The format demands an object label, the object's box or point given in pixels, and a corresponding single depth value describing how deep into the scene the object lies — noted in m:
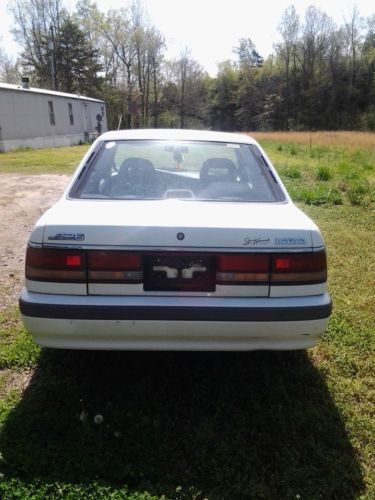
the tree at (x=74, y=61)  44.12
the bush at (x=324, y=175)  10.07
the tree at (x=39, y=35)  43.97
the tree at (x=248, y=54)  70.38
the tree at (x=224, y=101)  65.00
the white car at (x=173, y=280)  2.08
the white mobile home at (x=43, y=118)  18.98
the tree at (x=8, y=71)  48.00
